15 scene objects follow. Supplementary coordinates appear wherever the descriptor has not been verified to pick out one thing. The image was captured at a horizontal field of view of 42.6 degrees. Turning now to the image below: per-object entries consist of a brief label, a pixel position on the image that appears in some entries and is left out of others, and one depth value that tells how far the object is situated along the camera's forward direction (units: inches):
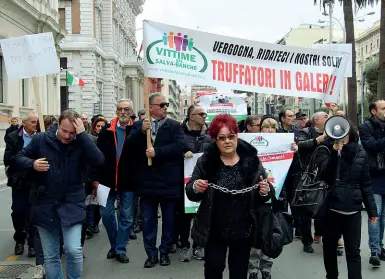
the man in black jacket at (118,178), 255.9
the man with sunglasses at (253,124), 278.4
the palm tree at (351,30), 642.8
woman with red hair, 154.9
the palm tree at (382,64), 568.7
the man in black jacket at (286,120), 294.0
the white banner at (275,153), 248.9
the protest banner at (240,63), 256.2
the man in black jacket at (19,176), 256.7
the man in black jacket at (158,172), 247.9
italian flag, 1472.9
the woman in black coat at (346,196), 193.5
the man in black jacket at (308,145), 268.5
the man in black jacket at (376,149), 243.3
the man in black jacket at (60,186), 182.7
